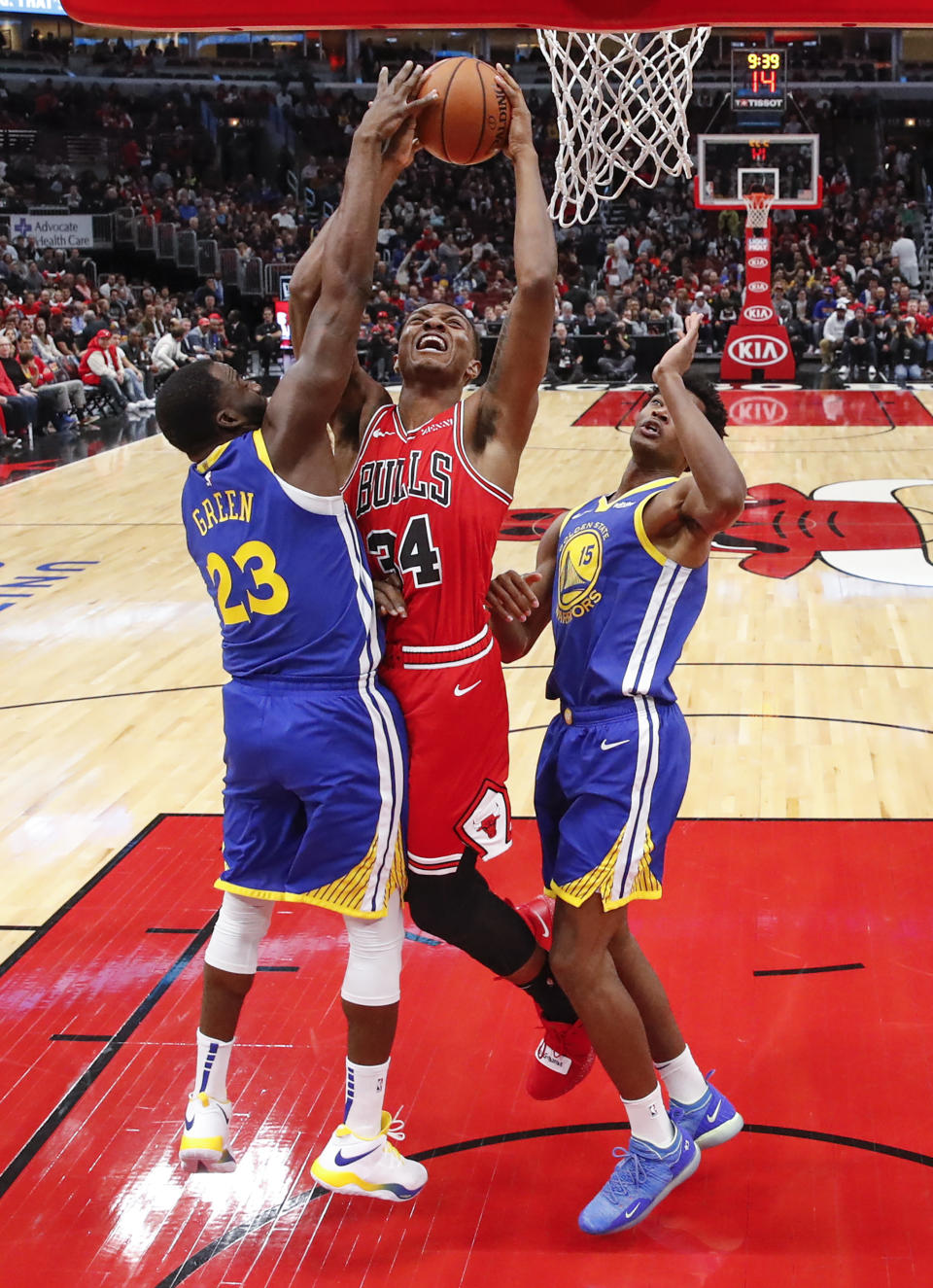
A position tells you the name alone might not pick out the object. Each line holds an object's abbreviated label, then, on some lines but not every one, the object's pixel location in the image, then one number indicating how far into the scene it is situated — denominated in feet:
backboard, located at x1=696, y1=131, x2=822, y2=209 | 66.59
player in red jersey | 10.62
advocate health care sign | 81.97
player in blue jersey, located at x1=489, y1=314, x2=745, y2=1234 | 10.37
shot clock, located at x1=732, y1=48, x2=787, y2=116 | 69.82
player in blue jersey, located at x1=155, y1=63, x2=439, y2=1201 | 10.17
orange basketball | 11.09
